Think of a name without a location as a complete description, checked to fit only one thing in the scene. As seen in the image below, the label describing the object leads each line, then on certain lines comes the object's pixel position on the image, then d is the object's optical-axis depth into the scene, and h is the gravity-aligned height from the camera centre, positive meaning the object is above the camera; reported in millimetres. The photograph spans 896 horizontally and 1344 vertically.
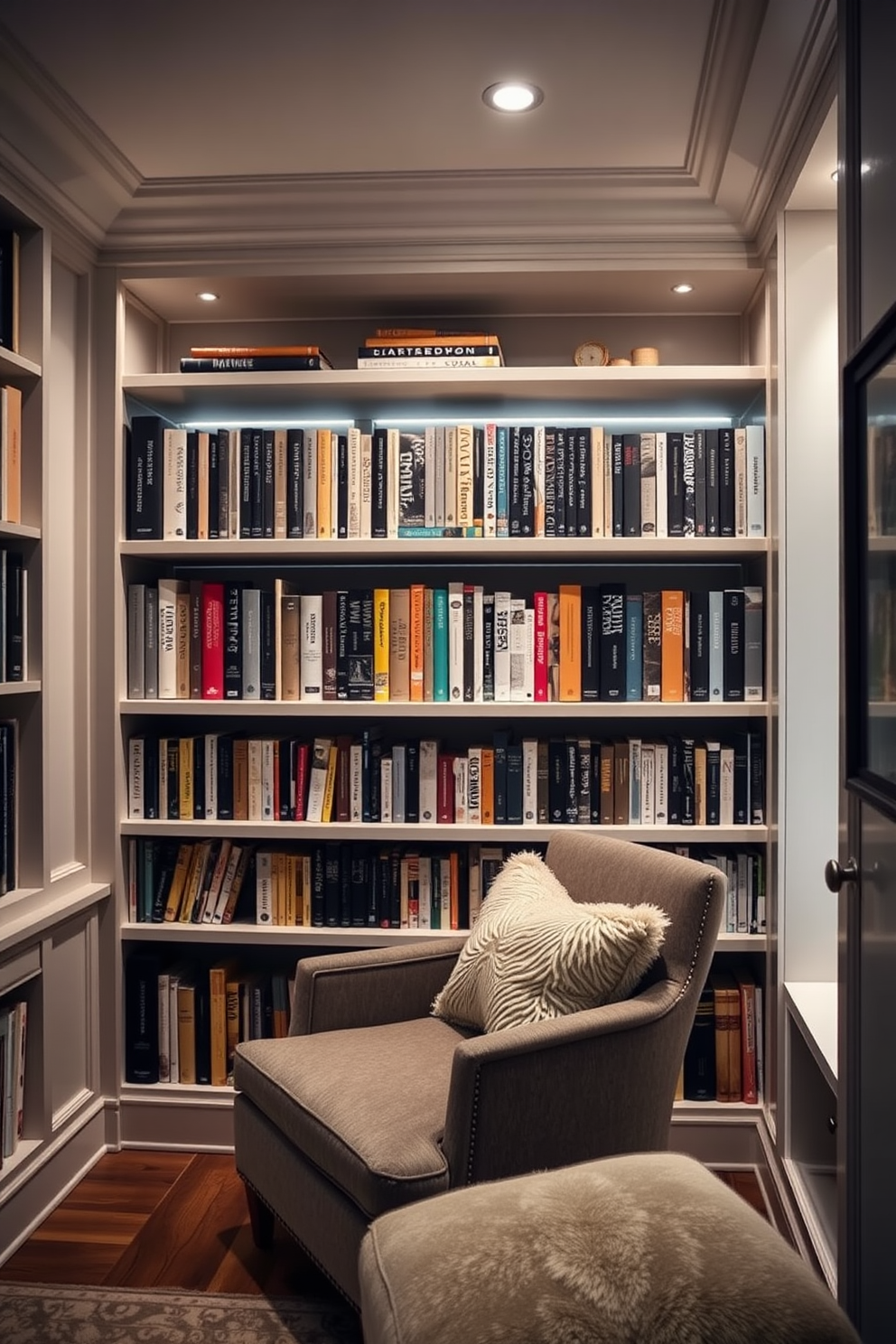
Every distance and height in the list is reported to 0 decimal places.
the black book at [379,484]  2805 +481
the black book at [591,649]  2795 +53
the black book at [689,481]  2766 +479
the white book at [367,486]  2816 +479
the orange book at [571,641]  2785 +71
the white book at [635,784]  2795 -295
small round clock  2873 +835
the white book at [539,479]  2773 +487
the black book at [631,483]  2773 +474
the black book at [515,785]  2812 -298
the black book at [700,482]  2762 +474
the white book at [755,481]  2727 +472
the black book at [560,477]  2773 +492
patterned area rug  2059 -1256
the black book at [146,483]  2867 +497
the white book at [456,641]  2807 +74
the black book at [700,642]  2771 +67
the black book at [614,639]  2785 +78
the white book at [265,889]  2885 -578
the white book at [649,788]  2793 -305
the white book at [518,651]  2801 +48
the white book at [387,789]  2836 -308
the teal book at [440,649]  2818 +56
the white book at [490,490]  2783 +459
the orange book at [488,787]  2824 -303
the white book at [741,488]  2748 +457
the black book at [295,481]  2822 +495
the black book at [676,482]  2770 +475
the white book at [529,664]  2803 +15
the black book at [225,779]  2875 -286
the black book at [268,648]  2854 +62
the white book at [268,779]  2855 -285
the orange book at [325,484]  2811 +484
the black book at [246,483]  2836 +491
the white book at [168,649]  2877 +62
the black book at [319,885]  2869 -566
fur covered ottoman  1176 -694
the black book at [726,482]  2748 +471
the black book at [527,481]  2773 +483
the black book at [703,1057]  2766 -988
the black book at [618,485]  2775 +471
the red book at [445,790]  2828 -313
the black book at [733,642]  2760 +66
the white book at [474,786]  2818 -300
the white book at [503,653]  2801 +43
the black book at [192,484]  2857 +494
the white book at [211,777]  2877 -279
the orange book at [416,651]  2820 +50
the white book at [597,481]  2768 +482
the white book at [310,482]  2816 +489
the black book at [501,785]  2811 -297
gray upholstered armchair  1820 -768
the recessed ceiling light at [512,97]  2178 +1165
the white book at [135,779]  2879 -285
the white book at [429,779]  2826 -282
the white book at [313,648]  2850 +61
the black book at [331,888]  2863 -571
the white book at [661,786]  2787 -300
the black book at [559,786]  2805 -300
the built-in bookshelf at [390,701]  2752 -62
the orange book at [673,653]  2775 +40
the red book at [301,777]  2854 -278
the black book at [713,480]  2760 +480
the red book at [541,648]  2799 +56
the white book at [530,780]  2811 -288
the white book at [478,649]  2795 +55
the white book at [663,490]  2768 +457
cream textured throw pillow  1994 -541
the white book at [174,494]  2863 +468
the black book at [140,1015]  2885 -913
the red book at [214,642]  2869 +77
